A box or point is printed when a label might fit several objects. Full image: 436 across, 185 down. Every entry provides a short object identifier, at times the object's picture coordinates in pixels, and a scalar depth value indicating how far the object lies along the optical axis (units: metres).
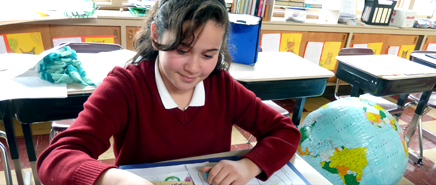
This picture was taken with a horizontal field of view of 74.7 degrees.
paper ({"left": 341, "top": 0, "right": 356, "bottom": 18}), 3.09
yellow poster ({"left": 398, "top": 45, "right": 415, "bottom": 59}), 3.48
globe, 1.04
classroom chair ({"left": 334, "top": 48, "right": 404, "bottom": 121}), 1.99
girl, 0.62
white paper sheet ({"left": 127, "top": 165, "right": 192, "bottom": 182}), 0.66
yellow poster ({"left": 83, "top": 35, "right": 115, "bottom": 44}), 2.13
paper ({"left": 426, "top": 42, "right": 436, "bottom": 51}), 3.61
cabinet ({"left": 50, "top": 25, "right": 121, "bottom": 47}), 2.03
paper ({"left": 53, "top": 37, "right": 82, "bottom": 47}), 2.04
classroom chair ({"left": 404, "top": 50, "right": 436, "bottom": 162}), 2.14
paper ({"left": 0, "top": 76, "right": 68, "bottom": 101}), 1.00
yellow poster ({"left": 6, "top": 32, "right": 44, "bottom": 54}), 1.88
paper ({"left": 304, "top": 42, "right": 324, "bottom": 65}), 3.00
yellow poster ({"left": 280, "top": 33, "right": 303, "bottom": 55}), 2.84
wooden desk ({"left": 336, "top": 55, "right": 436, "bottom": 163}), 1.72
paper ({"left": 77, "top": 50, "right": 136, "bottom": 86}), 1.23
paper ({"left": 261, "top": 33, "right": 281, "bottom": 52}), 2.74
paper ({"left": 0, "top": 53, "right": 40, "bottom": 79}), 1.11
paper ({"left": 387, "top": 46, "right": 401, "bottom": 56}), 3.41
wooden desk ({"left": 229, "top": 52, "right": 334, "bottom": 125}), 1.45
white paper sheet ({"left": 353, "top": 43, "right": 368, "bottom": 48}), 3.19
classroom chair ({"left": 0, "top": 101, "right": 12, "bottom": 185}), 1.12
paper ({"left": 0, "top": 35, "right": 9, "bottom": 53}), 1.82
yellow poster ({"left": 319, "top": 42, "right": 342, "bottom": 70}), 3.10
